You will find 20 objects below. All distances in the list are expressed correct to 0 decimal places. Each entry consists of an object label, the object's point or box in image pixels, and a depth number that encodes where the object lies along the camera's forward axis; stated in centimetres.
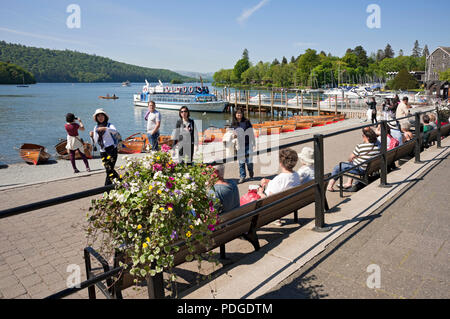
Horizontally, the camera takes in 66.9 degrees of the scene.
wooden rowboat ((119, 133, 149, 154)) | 1470
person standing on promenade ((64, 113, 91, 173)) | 911
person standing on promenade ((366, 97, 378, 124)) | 1905
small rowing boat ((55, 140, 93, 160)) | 1310
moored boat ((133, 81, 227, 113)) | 5912
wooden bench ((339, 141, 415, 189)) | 584
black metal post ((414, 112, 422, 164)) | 749
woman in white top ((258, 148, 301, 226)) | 445
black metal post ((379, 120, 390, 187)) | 550
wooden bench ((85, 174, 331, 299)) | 239
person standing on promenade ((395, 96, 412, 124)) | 1184
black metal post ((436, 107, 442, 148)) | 952
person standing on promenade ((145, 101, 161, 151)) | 891
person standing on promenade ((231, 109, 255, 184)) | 764
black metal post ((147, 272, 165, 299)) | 218
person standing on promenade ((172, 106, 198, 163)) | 757
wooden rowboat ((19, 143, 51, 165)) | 1205
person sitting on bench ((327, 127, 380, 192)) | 611
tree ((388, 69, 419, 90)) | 8512
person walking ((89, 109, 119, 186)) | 707
